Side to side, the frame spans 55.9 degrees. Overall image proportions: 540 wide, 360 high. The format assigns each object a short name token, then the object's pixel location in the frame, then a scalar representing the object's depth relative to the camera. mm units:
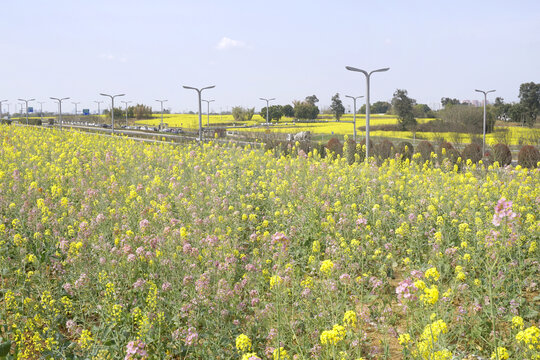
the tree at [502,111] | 63438
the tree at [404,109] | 61031
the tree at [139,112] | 97000
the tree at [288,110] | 89625
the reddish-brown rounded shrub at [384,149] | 23152
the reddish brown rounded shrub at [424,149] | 22000
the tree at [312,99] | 93594
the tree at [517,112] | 60750
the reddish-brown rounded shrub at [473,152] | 21606
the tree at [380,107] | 102662
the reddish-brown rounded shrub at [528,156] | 20719
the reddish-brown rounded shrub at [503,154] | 19672
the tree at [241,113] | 85875
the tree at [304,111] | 85562
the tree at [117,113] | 93438
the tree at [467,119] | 49594
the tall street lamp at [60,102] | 50062
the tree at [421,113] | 65062
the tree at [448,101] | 84462
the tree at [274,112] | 80456
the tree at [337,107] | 83588
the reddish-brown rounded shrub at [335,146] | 23828
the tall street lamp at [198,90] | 28209
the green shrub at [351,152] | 19594
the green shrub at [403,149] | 22941
